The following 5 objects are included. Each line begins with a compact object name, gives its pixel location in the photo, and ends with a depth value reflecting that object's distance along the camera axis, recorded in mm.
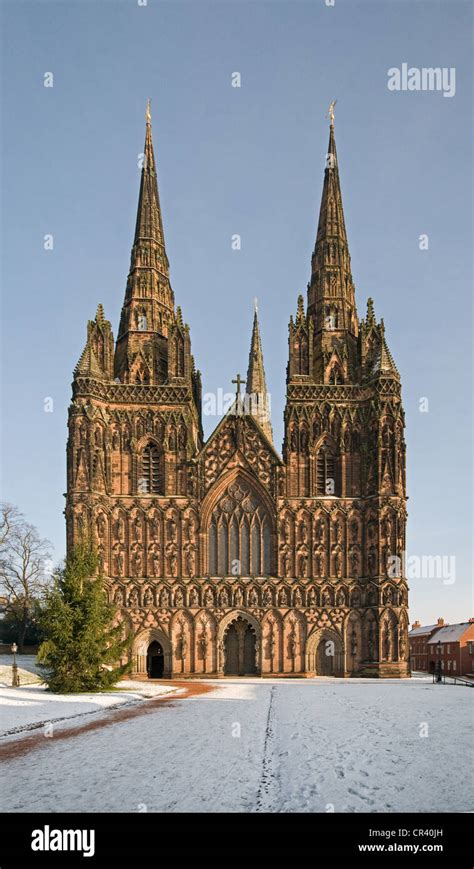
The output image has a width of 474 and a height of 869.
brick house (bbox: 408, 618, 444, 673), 90375
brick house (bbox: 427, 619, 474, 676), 76250
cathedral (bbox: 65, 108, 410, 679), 54406
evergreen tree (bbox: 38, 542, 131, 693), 37031
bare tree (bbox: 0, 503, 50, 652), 67062
